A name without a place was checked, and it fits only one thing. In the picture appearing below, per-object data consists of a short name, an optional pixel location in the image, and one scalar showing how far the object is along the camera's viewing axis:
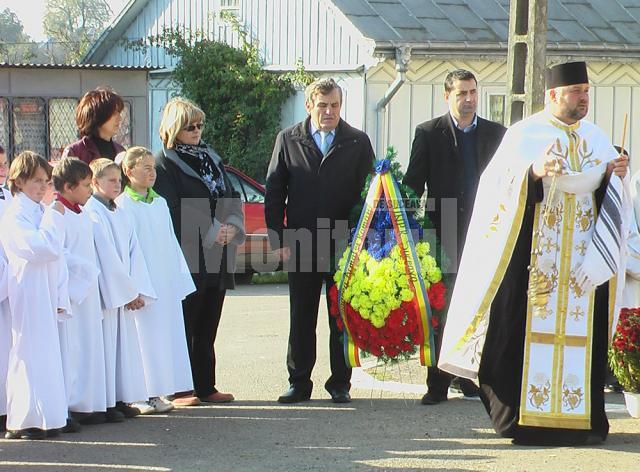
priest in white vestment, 9.92
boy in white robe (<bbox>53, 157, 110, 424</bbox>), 10.46
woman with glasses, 11.87
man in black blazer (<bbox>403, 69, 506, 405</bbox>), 11.90
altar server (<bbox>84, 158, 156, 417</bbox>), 10.94
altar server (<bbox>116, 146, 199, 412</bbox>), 11.31
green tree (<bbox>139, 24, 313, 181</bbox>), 29.65
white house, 26.98
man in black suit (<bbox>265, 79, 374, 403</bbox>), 11.98
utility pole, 13.76
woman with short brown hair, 11.67
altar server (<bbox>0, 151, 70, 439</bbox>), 9.99
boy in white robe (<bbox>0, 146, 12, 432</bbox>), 10.13
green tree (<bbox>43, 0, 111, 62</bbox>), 92.96
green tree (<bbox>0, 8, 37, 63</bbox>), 107.02
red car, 22.49
